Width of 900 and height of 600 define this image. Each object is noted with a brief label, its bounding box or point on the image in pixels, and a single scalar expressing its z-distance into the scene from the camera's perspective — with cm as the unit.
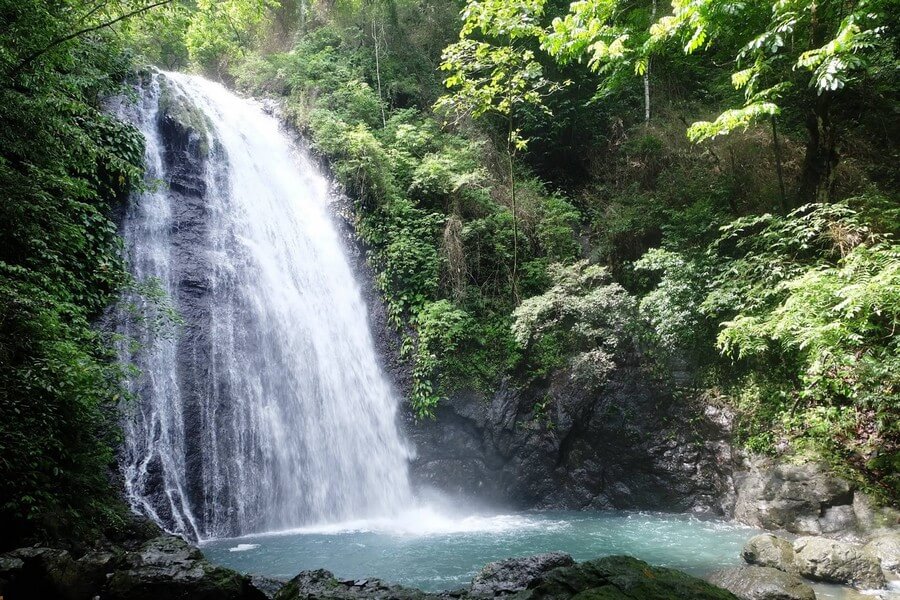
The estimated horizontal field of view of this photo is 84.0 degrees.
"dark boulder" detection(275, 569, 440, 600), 426
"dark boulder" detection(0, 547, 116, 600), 405
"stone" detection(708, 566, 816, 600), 511
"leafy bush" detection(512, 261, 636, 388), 1030
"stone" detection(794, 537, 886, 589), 559
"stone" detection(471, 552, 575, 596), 475
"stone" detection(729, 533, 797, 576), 604
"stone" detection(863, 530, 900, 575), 597
